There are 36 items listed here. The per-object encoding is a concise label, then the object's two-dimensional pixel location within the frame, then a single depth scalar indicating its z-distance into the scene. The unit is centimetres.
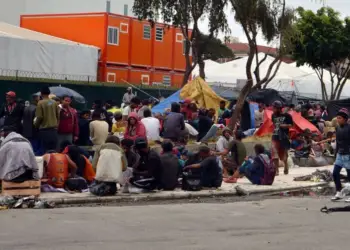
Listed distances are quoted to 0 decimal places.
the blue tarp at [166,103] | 2737
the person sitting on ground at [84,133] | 1827
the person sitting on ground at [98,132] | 1742
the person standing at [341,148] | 1588
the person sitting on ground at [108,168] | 1470
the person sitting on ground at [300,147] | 2356
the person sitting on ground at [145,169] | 1558
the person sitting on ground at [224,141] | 1923
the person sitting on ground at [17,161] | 1374
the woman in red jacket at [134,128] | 1719
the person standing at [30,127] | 1670
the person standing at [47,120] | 1635
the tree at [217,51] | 6324
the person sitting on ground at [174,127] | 1908
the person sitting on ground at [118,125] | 1903
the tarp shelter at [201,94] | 2855
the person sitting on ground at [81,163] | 1528
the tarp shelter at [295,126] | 2469
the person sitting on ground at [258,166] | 1794
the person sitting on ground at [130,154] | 1564
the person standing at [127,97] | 2832
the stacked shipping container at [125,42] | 4712
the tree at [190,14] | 3756
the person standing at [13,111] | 1667
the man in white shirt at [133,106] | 2162
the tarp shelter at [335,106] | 3142
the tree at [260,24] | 2697
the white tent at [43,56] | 4069
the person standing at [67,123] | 1698
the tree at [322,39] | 4503
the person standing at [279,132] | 1972
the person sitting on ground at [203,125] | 2209
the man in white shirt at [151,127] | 1873
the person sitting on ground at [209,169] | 1662
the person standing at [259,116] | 2656
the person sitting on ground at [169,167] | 1588
